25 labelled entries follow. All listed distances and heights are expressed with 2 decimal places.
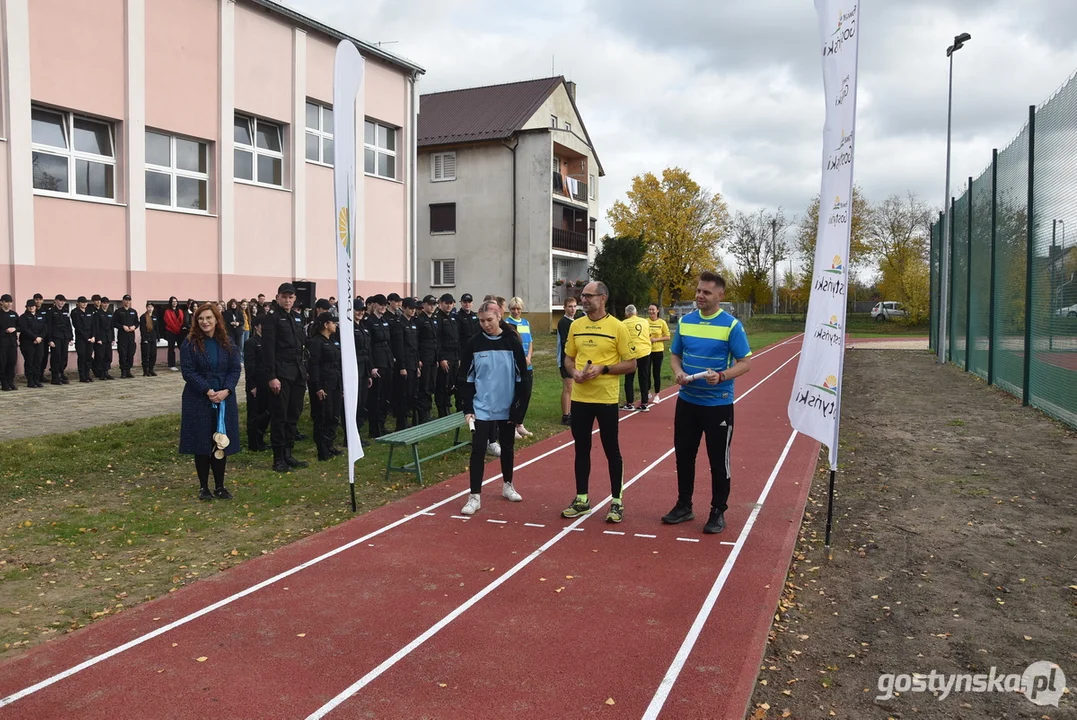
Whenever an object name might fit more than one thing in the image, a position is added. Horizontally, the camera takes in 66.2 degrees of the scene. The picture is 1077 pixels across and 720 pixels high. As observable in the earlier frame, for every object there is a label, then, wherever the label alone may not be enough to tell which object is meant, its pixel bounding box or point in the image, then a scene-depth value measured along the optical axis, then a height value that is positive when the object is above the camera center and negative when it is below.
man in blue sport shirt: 6.90 -0.42
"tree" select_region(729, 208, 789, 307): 63.91 +6.05
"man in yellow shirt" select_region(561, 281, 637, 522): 7.32 -0.44
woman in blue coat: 8.05 -0.64
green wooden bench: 8.84 -1.25
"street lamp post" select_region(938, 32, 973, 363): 25.81 +1.90
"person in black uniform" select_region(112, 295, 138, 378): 17.94 -0.24
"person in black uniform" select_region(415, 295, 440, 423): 12.42 -0.50
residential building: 41.91 +6.54
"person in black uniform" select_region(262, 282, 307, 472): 9.57 -0.59
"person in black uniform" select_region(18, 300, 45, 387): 15.66 -0.41
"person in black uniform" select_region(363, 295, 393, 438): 11.54 -0.54
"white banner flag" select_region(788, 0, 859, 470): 6.59 +0.65
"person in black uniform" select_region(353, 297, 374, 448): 11.13 -0.39
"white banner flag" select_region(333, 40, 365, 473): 7.62 +1.13
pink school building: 16.89 +4.14
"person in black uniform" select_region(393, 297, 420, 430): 11.88 -0.68
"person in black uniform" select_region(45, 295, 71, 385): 16.22 -0.38
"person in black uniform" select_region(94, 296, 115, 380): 17.23 -0.44
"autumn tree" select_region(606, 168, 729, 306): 61.22 +7.41
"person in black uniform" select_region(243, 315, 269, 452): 10.23 -1.02
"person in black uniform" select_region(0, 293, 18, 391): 15.16 -0.44
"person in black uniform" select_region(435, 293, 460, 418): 12.83 -0.30
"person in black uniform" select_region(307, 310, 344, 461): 9.91 -0.68
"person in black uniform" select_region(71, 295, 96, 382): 16.81 -0.29
